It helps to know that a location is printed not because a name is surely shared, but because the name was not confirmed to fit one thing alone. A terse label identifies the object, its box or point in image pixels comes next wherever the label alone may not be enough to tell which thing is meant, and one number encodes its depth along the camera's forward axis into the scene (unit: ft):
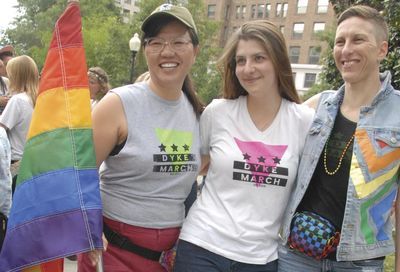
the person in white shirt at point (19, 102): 15.12
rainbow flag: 6.64
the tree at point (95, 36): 74.79
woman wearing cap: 7.25
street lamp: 48.85
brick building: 148.25
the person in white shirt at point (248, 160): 7.49
